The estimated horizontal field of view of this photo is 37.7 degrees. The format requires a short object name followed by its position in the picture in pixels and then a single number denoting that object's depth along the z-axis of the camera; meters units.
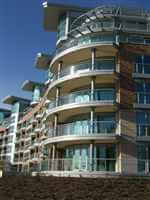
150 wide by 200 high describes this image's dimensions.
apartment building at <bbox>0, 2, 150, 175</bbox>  17.25
